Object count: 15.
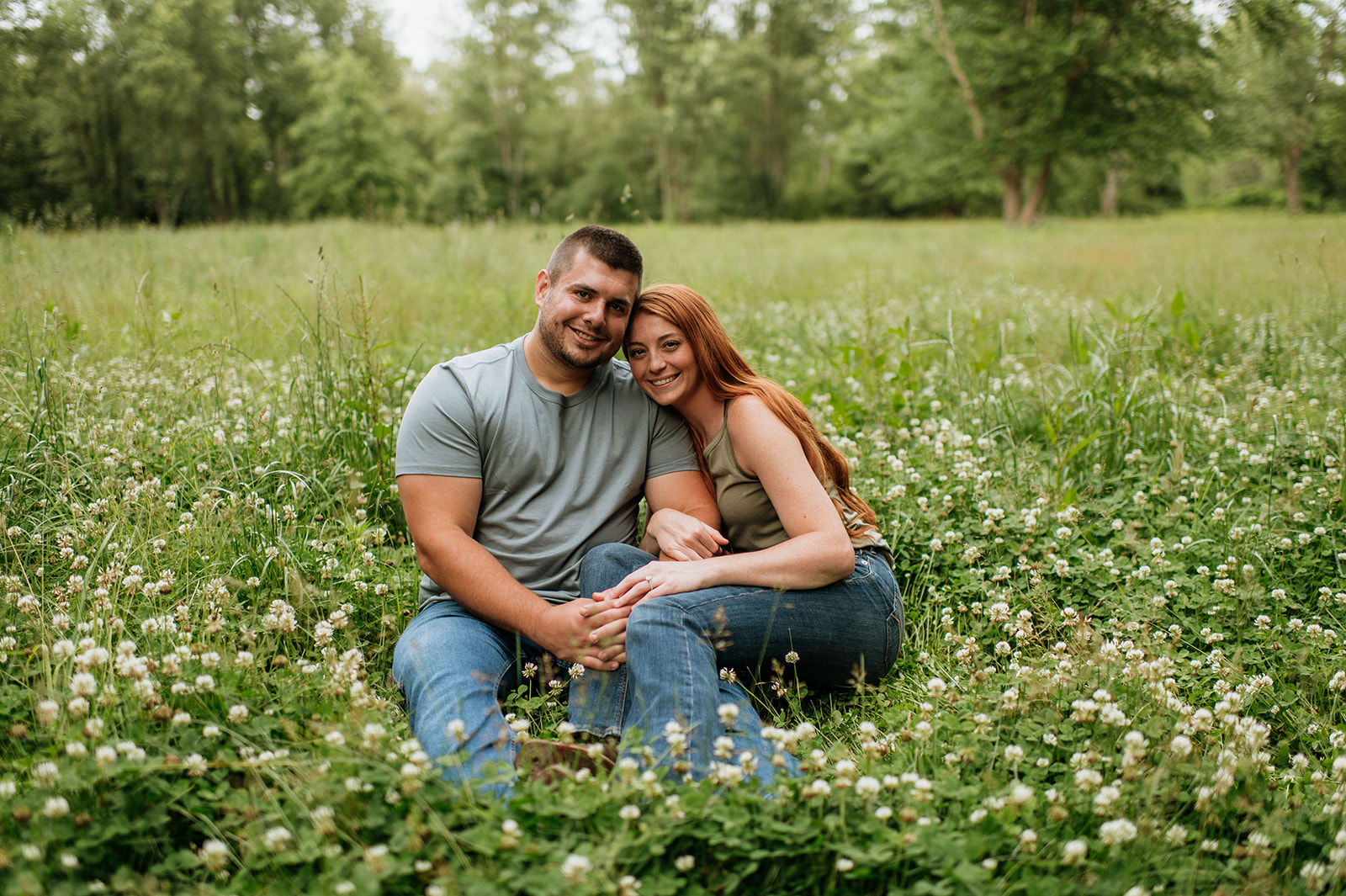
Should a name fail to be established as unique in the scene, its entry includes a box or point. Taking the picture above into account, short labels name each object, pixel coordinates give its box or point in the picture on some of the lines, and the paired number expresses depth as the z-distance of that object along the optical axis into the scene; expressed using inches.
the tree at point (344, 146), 1177.4
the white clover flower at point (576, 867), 62.2
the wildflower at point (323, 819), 66.1
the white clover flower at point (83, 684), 74.8
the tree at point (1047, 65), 871.1
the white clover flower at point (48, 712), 70.3
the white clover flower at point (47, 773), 67.1
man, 109.5
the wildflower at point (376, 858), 62.8
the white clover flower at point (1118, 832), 69.0
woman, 96.7
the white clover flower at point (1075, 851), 66.2
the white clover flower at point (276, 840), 65.1
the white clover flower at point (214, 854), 63.1
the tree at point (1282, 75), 770.8
